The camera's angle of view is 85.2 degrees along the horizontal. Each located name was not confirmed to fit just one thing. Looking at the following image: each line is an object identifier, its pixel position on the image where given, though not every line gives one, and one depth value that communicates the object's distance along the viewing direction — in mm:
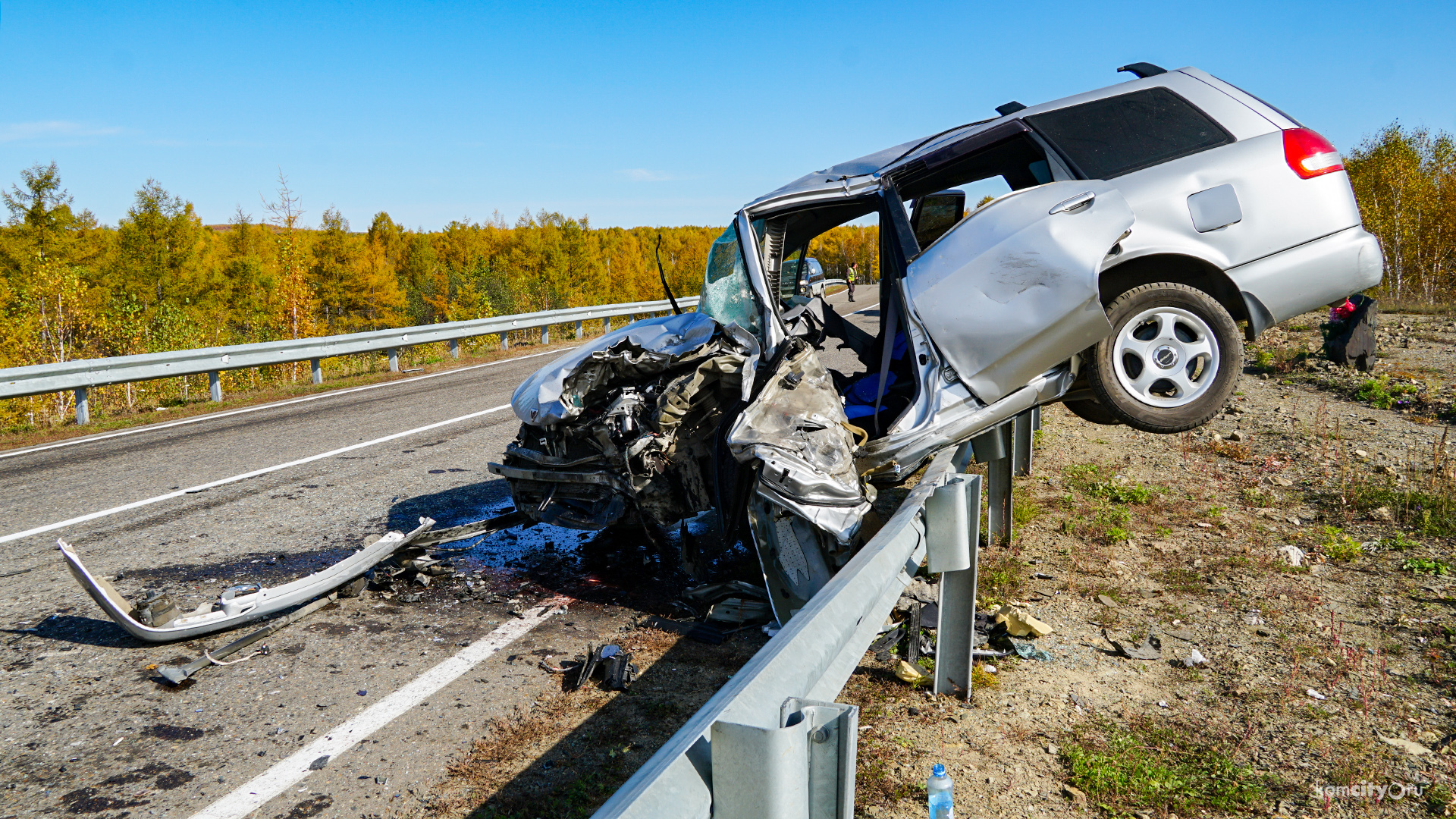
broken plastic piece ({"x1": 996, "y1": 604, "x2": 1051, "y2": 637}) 3594
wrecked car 3719
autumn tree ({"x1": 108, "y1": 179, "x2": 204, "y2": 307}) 47312
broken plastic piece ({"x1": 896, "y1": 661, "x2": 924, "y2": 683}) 3240
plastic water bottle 2254
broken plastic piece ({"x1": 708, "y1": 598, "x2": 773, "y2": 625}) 3934
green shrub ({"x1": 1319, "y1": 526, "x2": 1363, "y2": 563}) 4348
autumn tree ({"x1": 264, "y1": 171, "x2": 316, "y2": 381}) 39031
